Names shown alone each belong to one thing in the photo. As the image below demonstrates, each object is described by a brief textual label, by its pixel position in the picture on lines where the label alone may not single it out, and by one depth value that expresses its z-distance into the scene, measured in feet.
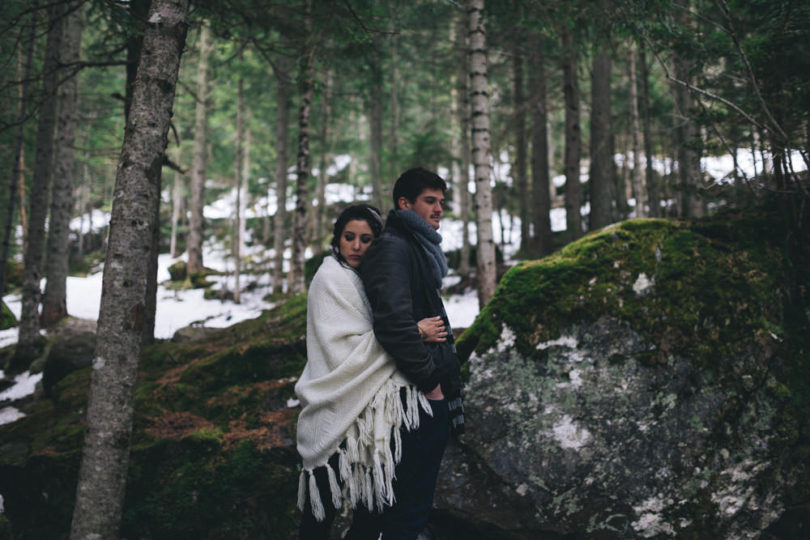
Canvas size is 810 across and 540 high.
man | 7.31
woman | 7.44
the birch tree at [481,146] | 22.34
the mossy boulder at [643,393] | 10.80
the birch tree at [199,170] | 53.42
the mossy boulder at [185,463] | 12.37
